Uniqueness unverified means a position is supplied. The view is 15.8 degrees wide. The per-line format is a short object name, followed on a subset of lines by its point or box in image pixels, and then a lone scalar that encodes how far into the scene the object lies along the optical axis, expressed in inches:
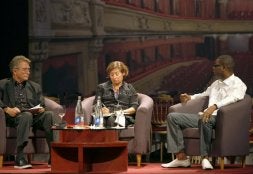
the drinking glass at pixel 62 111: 337.3
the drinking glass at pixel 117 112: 356.1
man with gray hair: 352.9
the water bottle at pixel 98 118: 340.9
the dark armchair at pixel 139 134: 362.6
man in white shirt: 352.7
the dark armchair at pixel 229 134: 345.5
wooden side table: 331.8
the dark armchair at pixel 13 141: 358.0
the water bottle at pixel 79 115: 346.6
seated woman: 375.1
